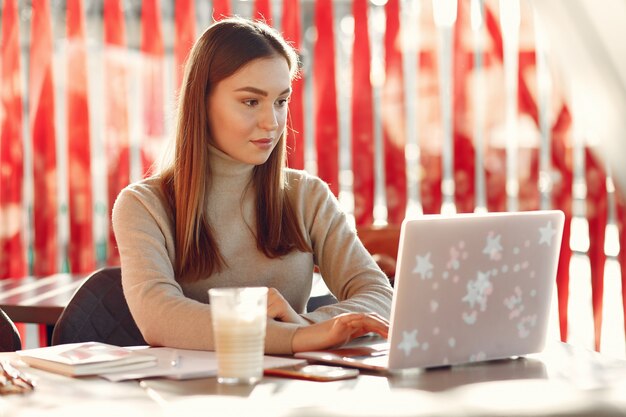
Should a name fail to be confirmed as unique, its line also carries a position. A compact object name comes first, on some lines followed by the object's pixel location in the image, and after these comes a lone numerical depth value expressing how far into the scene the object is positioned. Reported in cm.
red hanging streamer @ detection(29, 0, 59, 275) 368
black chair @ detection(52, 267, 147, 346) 183
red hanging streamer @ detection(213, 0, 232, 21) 373
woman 172
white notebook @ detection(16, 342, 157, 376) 128
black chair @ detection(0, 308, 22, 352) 184
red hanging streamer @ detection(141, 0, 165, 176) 374
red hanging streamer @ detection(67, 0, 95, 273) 371
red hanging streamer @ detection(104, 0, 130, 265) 372
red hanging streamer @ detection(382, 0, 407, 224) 380
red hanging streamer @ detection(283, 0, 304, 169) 375
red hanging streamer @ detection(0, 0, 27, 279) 370
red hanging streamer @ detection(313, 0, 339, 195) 378
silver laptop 124
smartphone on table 125
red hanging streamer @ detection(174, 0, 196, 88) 375
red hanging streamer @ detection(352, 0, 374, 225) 380
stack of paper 126
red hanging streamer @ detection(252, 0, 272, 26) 375
